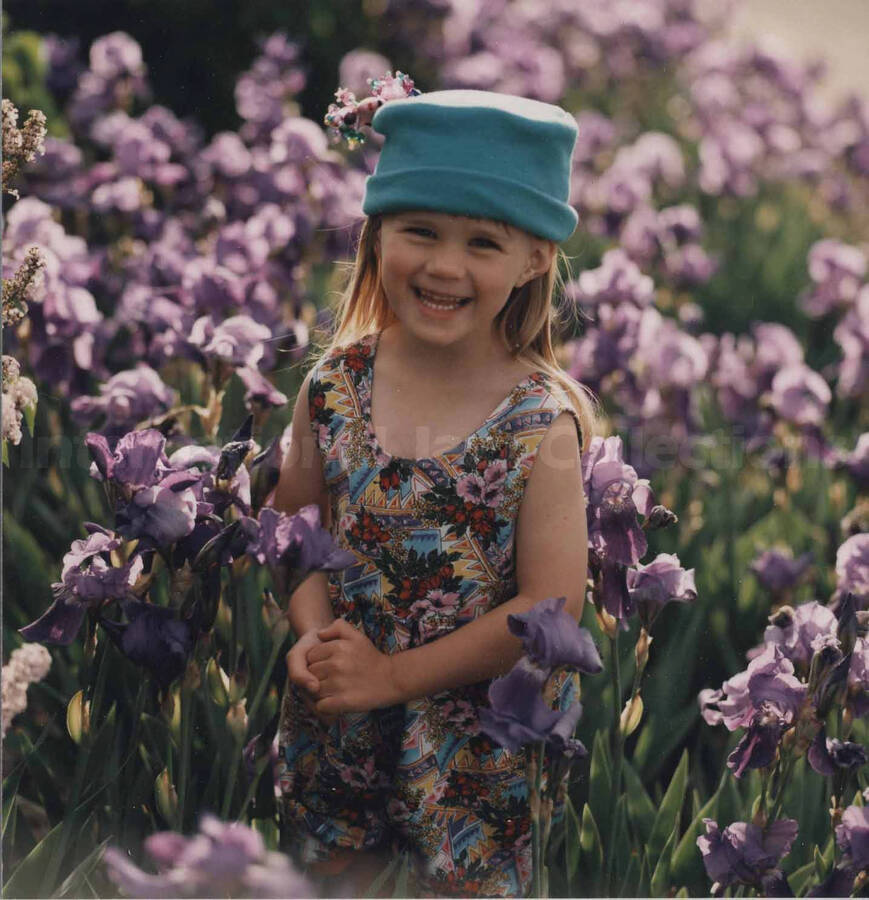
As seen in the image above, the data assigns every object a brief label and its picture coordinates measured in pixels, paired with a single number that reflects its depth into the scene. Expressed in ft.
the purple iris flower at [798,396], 8.73
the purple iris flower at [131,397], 6.72
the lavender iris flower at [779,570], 7.34
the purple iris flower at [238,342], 6.54
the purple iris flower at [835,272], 11.47
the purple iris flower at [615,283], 9.32
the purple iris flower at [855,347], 9.80
